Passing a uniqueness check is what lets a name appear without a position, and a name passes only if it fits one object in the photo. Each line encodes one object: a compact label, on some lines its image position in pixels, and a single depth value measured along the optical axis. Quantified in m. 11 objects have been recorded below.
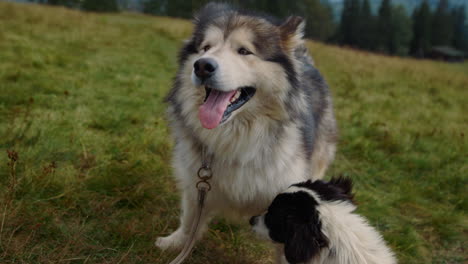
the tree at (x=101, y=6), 29.90
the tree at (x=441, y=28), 45.56
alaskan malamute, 2.23
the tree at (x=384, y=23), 44.34
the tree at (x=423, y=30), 45.66
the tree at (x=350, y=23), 44.50
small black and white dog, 2.02
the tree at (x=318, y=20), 48.05
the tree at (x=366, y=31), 44.16
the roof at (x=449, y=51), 42.91
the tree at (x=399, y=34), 45.56
